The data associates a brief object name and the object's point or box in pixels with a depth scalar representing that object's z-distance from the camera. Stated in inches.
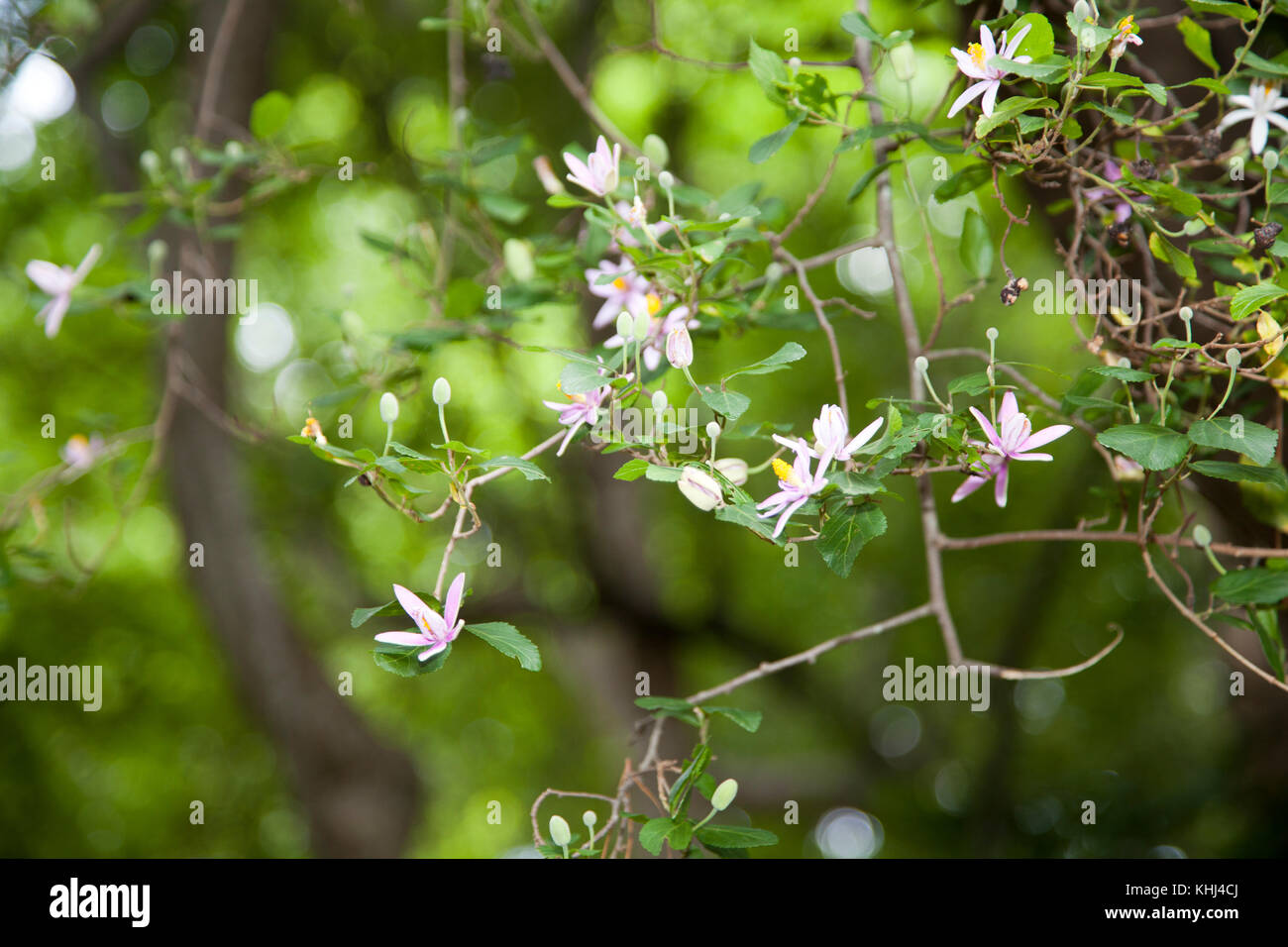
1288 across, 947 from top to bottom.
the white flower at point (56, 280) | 47.4
